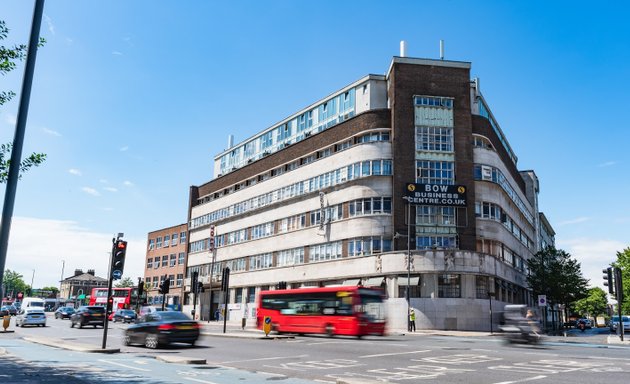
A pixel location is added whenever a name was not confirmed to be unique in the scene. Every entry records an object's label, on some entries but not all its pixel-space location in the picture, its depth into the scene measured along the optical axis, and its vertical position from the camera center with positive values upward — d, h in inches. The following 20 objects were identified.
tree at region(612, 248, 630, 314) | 2893.7 +186.2
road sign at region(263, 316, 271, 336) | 1060.8 -67.5
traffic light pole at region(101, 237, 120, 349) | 698.2 +9.1
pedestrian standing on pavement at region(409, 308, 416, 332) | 1534.2 -75.7
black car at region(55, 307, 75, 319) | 2323.6 -122.4
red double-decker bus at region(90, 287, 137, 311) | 2486.5 -51.8
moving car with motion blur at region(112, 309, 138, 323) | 1930.4 -104.1
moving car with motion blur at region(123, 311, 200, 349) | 792.3 -62.3
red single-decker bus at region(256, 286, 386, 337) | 1092.5 -37.1
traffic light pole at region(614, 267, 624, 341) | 1078.5 +37.8
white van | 2177.2 -75.6
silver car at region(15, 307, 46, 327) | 1501.0 -96.7
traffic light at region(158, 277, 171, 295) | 1361.1 +2.2
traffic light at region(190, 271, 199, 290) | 1584.3 +23.2
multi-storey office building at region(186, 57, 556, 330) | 1756.9 +340.4
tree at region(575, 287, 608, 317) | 5711.6 -15.0
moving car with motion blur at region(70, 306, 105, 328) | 1450.5 -82.7
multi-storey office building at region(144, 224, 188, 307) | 3047.2 +156.5
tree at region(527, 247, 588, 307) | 2461.9 +111.8
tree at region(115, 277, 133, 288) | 5251.0 +44.9
